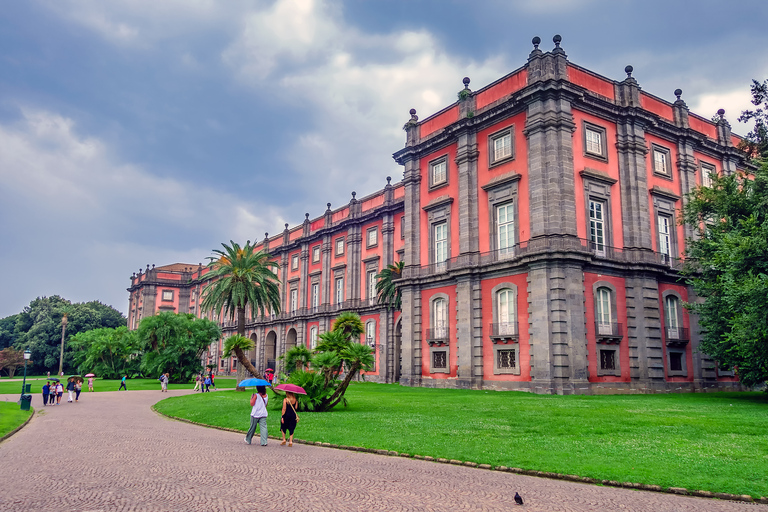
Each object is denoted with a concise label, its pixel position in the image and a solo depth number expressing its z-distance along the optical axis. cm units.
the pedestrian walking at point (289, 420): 1258
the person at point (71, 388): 2778
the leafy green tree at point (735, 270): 1911
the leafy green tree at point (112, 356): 5734
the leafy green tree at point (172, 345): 4700
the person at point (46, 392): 2664
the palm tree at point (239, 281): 3578
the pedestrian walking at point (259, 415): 1273
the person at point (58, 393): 2744
